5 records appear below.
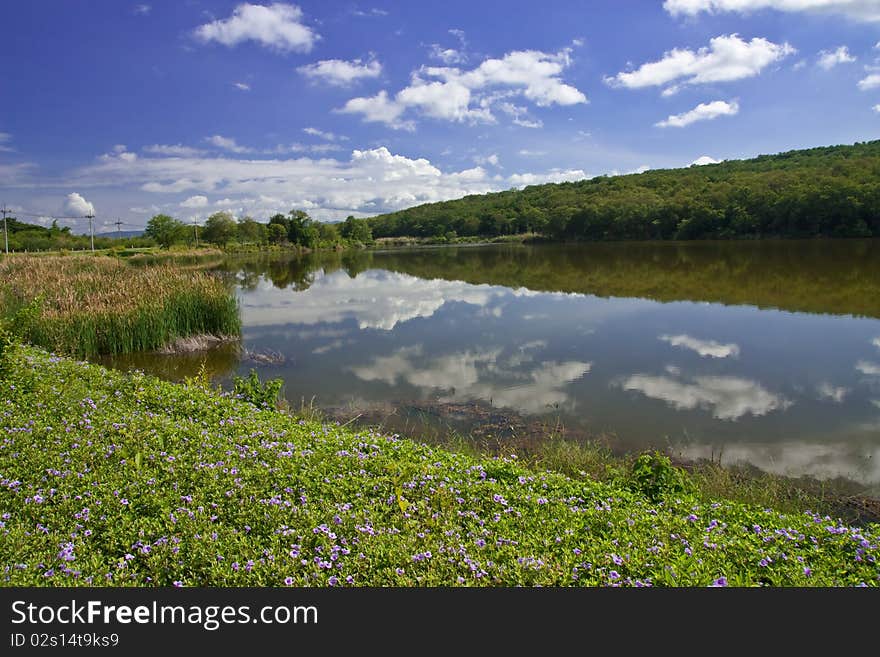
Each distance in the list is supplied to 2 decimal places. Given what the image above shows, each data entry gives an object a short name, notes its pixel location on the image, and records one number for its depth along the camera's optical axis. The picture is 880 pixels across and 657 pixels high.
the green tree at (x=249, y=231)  108.44
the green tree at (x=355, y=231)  145.62
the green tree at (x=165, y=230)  92.81
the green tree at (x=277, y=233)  115.38
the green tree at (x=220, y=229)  102.00
